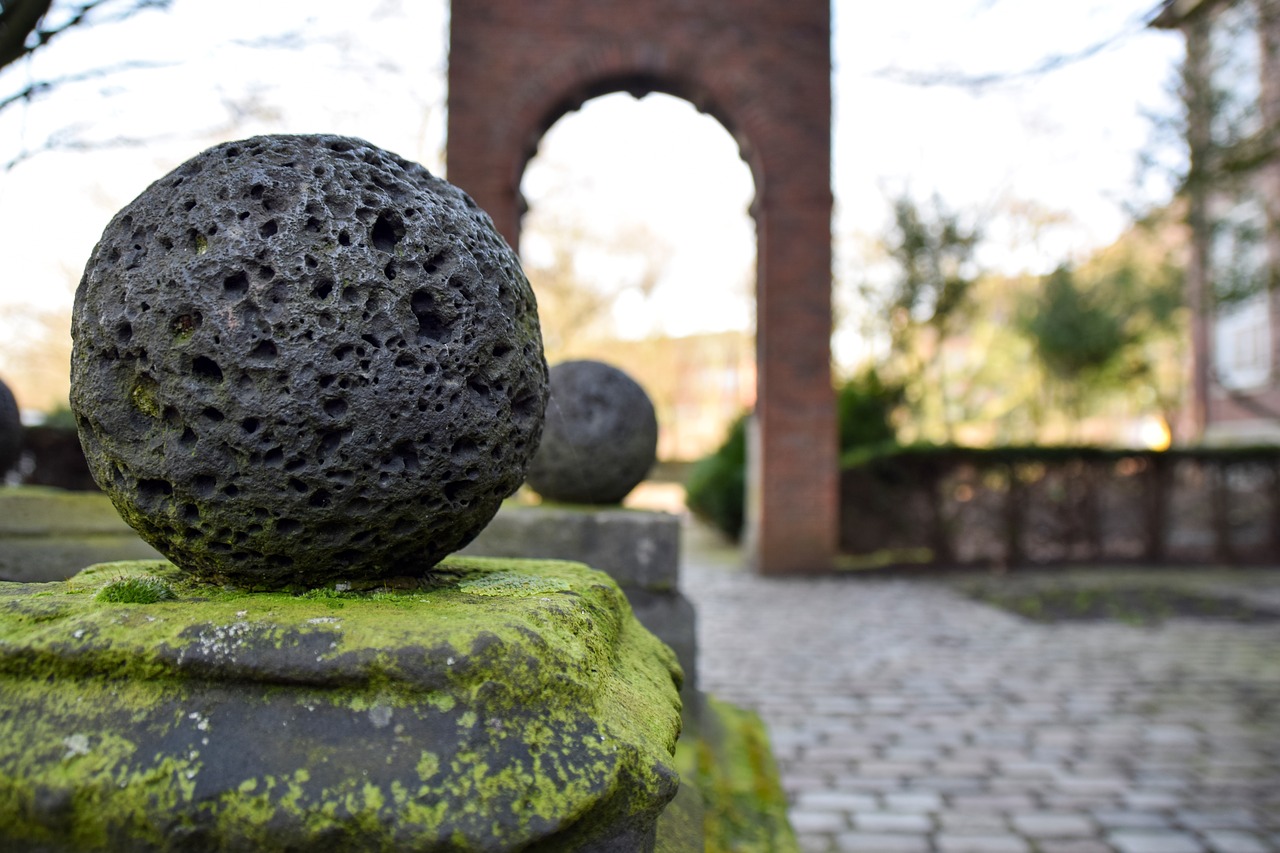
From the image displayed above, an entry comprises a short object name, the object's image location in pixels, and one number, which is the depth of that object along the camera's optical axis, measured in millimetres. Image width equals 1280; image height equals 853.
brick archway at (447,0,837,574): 10383
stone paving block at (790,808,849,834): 3602
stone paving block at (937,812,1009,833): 3621
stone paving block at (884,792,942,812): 3801
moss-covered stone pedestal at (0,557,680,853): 1267
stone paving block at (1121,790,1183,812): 3900
